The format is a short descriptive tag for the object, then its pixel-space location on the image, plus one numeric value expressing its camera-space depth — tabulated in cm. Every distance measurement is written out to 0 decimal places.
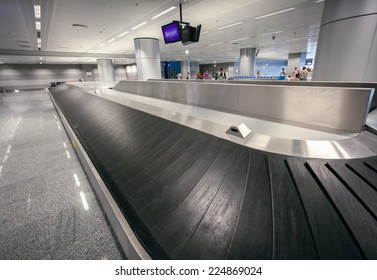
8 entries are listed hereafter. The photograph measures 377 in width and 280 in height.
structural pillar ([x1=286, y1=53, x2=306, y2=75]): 2231
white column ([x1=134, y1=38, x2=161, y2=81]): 1075
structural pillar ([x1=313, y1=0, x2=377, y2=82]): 339
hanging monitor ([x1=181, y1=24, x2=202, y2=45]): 679
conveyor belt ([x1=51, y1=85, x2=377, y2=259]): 95
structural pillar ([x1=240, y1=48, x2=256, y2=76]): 1748
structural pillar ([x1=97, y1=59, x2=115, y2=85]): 2155
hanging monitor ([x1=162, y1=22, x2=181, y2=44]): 698
